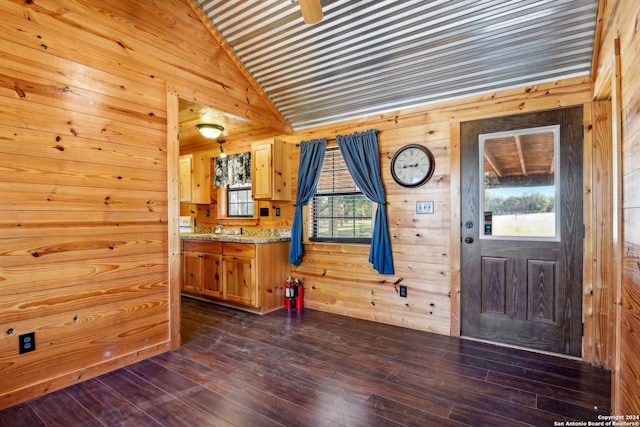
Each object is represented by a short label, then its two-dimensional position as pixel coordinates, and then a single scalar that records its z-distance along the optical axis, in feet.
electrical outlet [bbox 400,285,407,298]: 11.43
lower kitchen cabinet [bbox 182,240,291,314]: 12.84
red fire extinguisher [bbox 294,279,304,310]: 13.70
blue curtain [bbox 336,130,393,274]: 11.60
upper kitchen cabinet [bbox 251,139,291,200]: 13.78
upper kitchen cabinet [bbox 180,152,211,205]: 17.85
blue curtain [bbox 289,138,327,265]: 13.28
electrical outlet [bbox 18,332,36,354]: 6.88
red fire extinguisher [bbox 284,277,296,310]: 13.65
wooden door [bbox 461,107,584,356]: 8.86
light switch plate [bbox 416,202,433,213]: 10.97
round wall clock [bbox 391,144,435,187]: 10.94
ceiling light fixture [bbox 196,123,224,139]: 13.37
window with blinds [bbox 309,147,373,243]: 12.75
